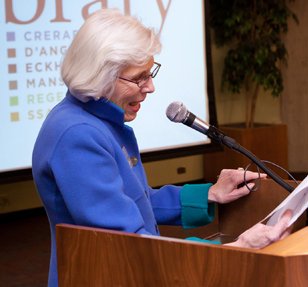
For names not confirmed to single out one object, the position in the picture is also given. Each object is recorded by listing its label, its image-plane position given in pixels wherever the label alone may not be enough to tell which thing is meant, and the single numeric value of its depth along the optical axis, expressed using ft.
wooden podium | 8.16
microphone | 10.28
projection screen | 19.96
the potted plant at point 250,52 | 29.77
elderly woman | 9.28
